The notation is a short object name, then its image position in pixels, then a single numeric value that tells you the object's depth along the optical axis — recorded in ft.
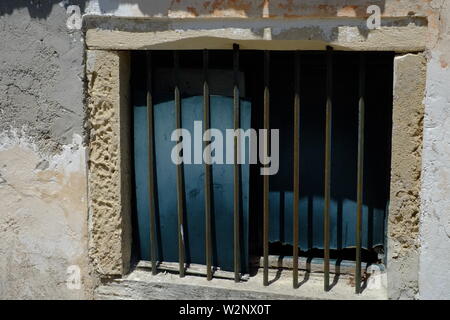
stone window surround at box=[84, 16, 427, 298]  11.24
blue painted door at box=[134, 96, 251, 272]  12.69
